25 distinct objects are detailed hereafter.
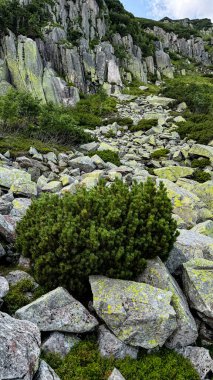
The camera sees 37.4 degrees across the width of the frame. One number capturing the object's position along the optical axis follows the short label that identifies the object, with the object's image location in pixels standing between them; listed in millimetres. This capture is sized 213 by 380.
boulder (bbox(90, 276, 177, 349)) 6496
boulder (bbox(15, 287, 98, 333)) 6480
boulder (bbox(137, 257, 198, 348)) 6879
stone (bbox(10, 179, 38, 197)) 13195
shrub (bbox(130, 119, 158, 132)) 37938
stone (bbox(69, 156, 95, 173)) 20578
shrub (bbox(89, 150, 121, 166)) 24112
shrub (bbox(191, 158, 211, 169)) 25297
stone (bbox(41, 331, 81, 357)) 6312
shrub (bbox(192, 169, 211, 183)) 21828
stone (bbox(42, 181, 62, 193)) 14823
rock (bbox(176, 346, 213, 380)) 6625
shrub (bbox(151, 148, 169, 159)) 27756
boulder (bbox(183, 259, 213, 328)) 7400
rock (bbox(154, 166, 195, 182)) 20795
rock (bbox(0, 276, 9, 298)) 6855
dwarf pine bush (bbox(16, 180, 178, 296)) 7230
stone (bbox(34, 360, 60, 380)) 5082
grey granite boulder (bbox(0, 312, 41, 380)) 4551
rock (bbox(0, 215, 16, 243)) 9383
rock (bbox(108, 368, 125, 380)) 5754
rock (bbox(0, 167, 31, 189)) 13852
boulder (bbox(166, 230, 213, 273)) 8953
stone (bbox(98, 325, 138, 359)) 6441
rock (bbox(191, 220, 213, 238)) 12211
